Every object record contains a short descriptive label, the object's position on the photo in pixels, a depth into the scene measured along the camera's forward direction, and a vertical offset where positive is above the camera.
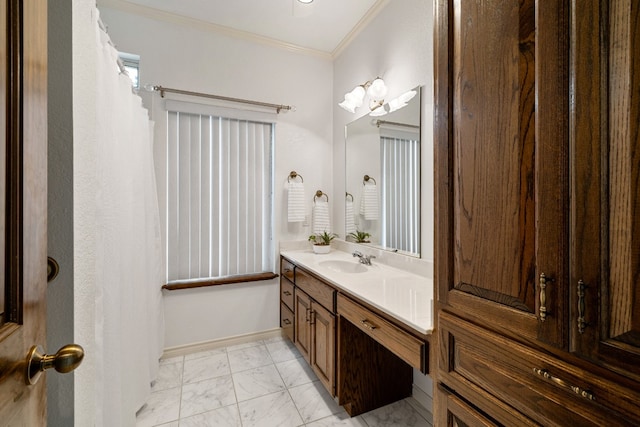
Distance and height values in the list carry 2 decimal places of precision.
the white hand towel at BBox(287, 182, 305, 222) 2.47 +0.08
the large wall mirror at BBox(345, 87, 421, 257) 1.77 +0.25
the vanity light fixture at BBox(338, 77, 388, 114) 2.00 +0.87
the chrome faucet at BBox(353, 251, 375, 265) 2.03 -0.35
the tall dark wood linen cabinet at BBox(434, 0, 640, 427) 0.49 +0.00
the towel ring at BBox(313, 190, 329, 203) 2.64 +0.16
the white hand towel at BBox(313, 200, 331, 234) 2.56 -0.06
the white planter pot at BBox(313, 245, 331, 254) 2.40 -0.32
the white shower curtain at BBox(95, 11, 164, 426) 1.09 -0.19
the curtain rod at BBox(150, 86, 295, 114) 2.09 +0.92
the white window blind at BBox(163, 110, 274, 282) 2.21 +0.13
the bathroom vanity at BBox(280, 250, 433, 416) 1.11 -0.55
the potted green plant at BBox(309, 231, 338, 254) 2.40 -0.27
